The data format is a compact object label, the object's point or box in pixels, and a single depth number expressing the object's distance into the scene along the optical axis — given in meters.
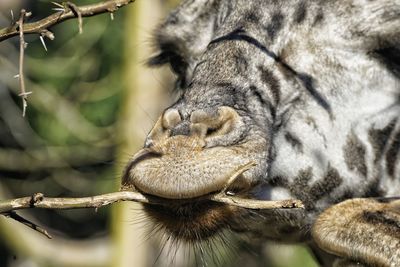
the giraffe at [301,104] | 7.13
